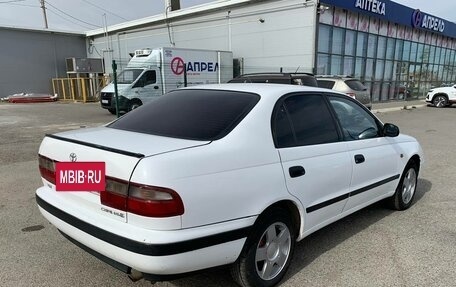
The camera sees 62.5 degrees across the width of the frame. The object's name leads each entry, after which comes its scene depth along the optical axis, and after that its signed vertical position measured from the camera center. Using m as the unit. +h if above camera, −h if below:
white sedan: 2.29 -0.82
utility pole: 46.16 +6.08
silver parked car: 13.73 -0.96
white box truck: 16.52 -0.65
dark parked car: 10.38 -0.53
